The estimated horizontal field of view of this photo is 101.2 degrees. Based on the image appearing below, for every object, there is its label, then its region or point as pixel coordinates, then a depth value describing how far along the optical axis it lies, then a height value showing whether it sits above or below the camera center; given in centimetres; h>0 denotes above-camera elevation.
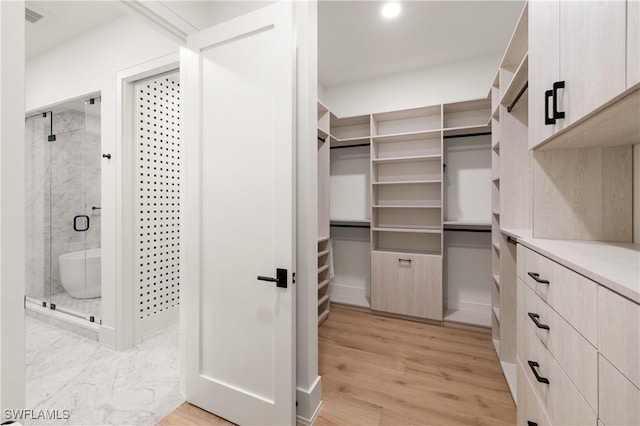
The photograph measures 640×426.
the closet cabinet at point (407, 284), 290 -84
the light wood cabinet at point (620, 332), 56 -28
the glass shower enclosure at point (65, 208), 257 +2
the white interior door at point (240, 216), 138 -3
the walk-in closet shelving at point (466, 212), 305 -2
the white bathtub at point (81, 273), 258 -66
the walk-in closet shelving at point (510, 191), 200 +15
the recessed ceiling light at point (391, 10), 223 +174
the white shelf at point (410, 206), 300 +5
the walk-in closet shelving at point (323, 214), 307 -5
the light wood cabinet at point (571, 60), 74 +53
